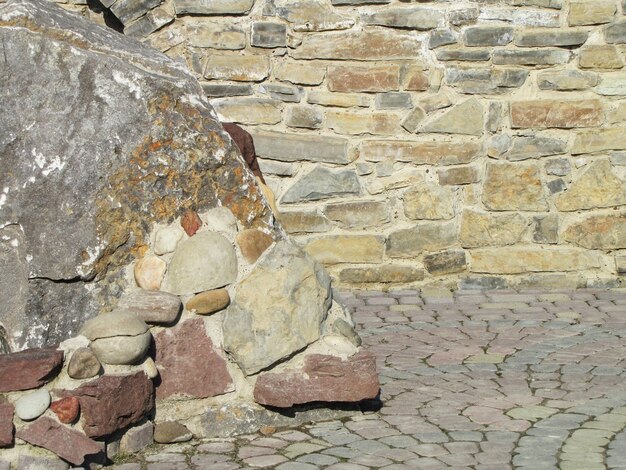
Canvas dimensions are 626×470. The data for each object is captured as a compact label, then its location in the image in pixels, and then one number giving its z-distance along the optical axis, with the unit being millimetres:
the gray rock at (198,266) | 4281
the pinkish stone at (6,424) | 3824
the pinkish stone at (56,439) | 3863
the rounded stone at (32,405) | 3848
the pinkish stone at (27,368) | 3836
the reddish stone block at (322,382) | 4375
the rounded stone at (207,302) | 4293
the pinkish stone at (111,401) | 3926
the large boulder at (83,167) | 4105
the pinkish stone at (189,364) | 4270
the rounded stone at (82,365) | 3924
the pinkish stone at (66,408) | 3891
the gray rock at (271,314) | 4316
